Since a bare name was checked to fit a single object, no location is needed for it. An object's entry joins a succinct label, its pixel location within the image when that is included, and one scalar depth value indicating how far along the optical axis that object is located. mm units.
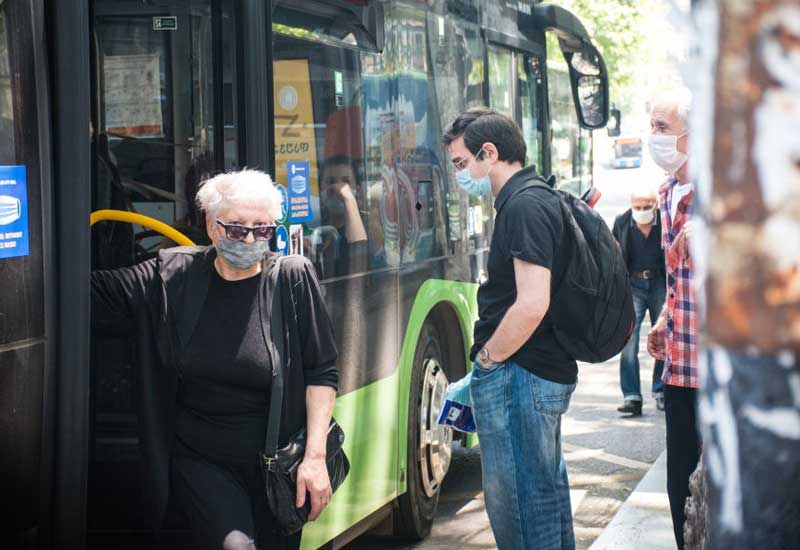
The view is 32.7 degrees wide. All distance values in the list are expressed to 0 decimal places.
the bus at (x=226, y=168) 3713
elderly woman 3988
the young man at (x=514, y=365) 4535
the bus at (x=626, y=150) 68256
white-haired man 4855
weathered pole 1403
